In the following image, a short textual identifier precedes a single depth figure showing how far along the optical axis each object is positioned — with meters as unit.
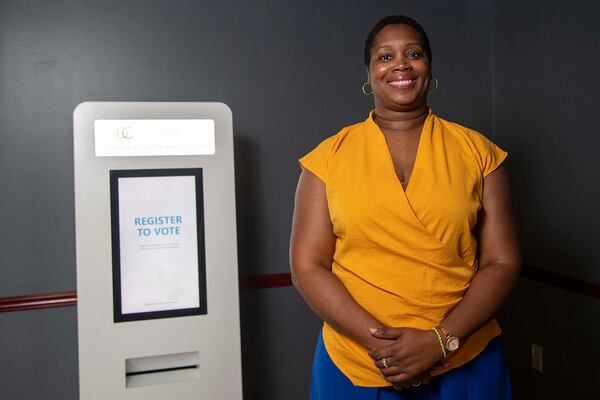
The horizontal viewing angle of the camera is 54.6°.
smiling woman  1.35
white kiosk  1.80
